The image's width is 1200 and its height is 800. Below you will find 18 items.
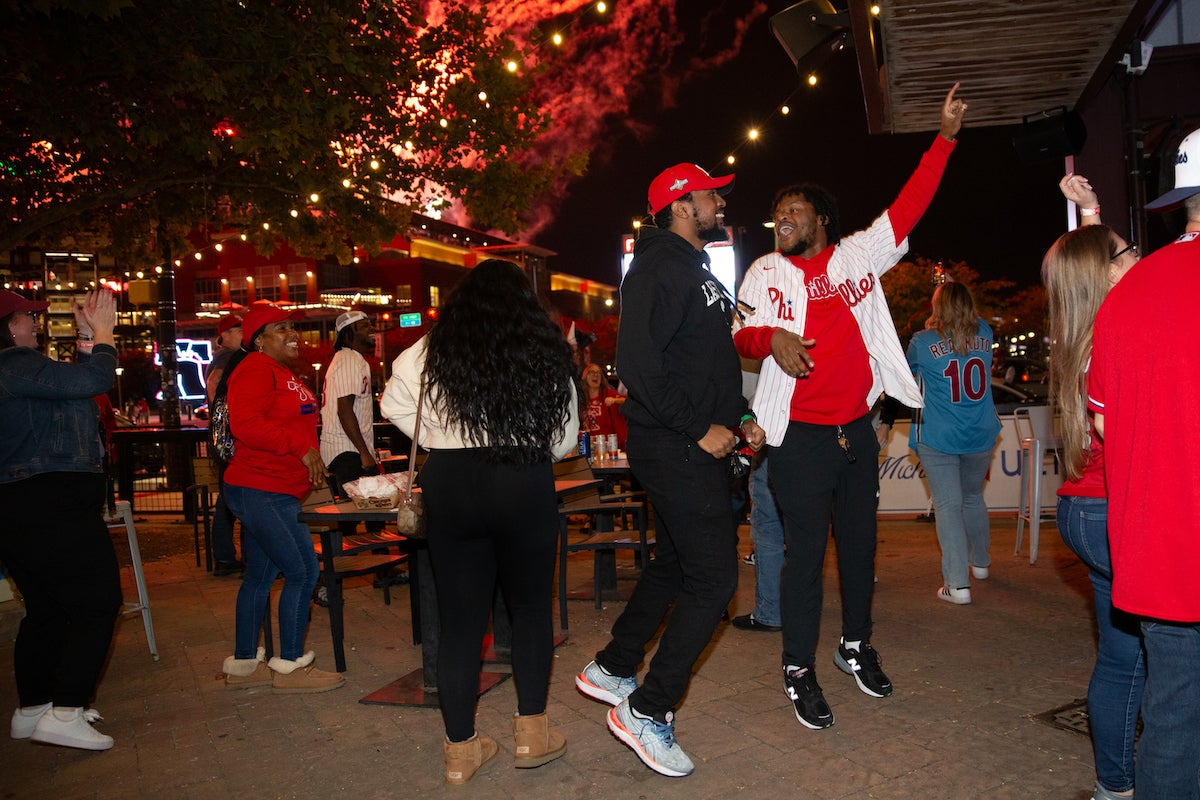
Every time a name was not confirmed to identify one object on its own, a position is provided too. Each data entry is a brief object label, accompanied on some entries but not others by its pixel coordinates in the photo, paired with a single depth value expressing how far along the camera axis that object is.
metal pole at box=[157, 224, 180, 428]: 14.45
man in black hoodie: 3.63
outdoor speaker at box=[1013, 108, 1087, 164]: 7.23
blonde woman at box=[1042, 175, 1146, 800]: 2.93
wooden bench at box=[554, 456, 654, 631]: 6.44
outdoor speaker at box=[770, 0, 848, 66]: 7.99
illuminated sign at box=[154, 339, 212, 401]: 22.95
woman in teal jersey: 6.35
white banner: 9.46
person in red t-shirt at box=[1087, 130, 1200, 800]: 2.24
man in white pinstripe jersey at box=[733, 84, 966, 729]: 4.37
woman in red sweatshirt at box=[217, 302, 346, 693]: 5.13
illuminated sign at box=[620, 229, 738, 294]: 17.70
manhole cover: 4.03
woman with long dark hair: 3.59
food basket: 5.01
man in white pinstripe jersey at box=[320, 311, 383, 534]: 7.56
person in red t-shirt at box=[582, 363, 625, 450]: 9.27
